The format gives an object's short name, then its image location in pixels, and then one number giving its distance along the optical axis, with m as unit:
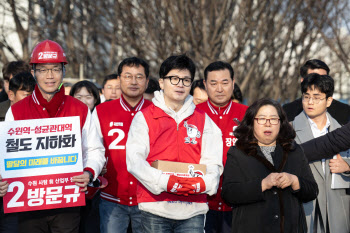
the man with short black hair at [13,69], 9.02
